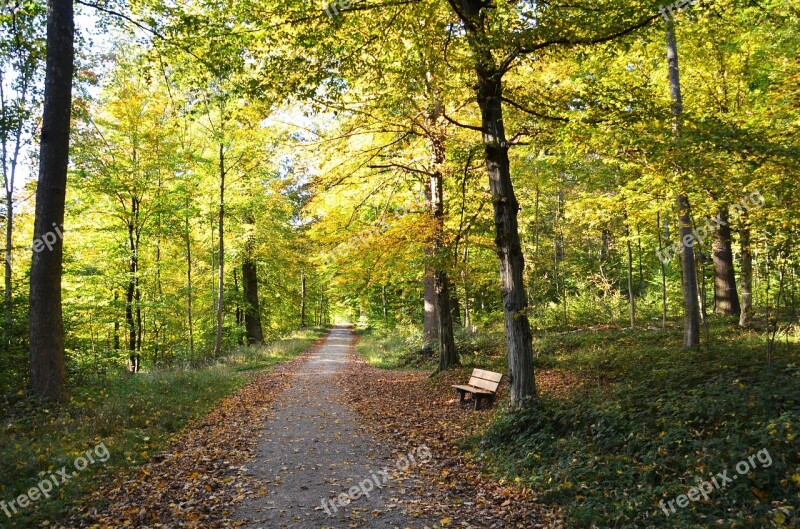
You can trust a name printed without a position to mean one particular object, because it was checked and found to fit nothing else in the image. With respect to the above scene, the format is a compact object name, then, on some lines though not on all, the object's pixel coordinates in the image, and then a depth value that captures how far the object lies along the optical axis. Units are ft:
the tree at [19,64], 27.99
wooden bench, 29.94
